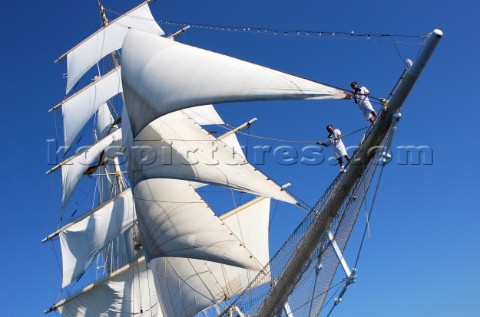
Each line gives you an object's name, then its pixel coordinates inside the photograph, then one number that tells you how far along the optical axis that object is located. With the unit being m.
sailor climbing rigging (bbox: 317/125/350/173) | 13.52
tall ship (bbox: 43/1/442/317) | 12.95
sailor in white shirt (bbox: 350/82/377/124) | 11.85
